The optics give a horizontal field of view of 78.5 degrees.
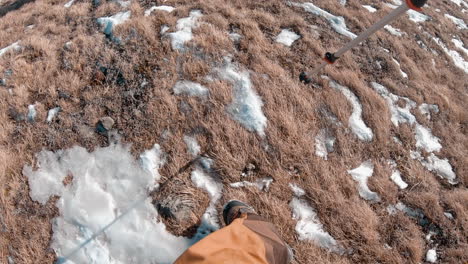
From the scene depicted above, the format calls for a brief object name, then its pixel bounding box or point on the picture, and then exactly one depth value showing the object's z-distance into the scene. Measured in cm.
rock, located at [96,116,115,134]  441
